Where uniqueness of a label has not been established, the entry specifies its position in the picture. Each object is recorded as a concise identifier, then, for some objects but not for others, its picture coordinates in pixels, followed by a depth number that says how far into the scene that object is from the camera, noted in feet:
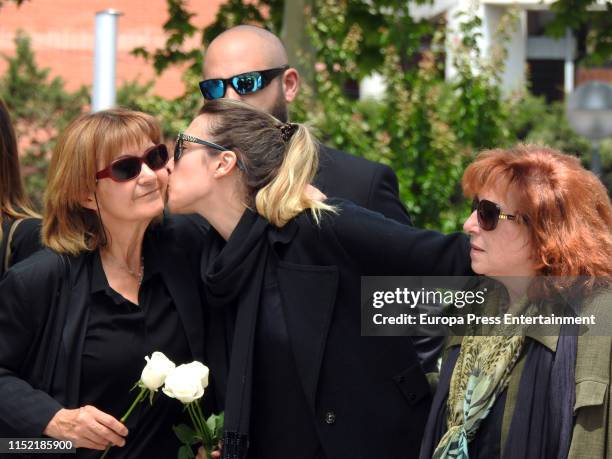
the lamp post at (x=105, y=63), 47.03
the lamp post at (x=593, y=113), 89.04
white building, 170.40
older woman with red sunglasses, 22.65
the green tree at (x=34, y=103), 116.98
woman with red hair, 18.08
